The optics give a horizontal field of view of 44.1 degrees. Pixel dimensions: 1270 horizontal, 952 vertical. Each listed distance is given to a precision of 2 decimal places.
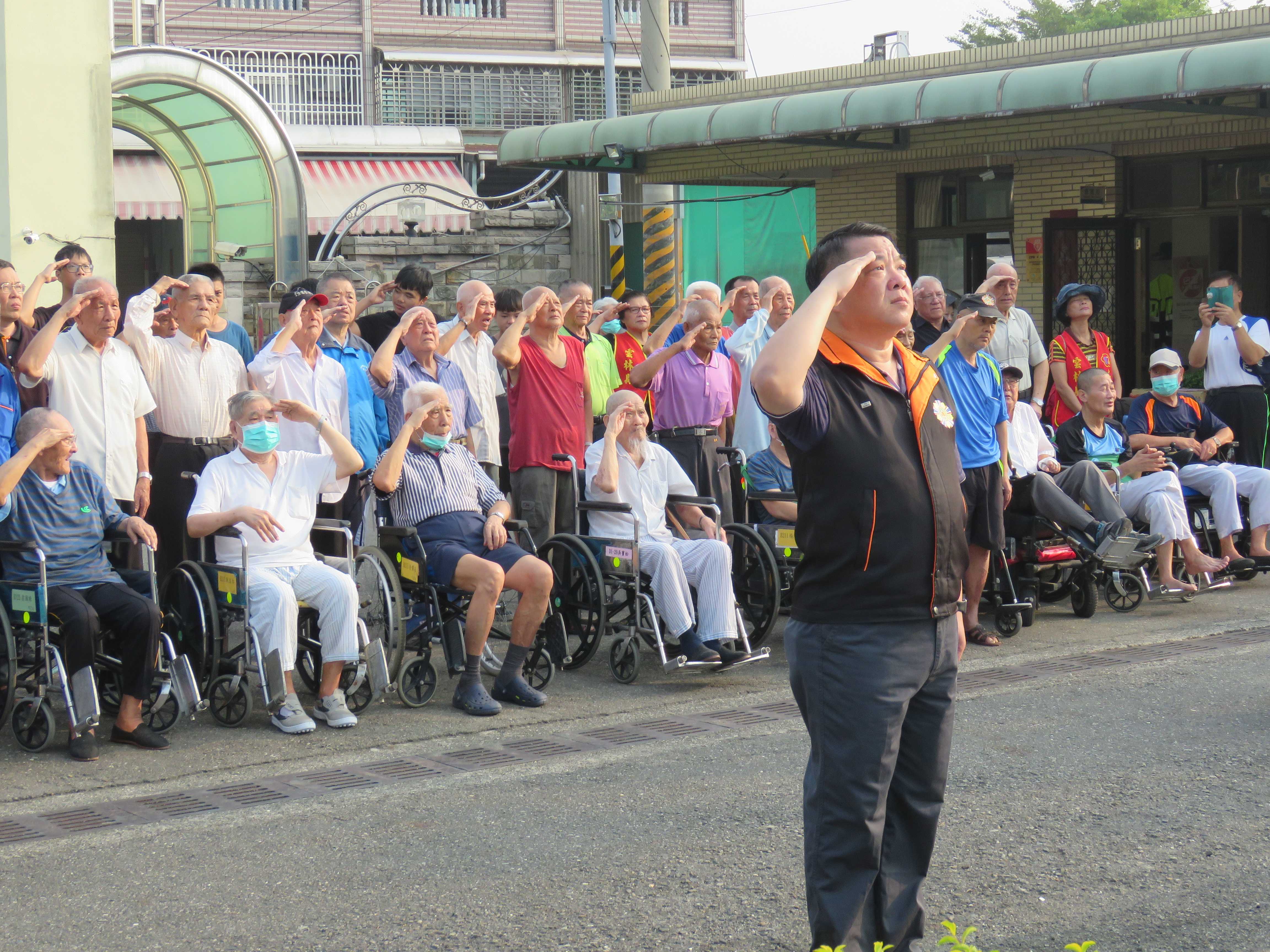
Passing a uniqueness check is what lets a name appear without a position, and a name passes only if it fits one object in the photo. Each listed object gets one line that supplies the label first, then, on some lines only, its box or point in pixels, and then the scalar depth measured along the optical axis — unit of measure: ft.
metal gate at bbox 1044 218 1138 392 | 53.98
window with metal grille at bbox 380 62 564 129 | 134.82
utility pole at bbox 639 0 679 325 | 67.51
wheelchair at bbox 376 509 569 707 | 23.61
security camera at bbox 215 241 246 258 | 58.75
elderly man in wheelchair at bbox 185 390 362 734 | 21.93
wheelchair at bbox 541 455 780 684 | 25.31
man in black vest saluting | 11.70
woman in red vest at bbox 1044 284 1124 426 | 35.55
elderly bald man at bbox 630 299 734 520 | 30.55
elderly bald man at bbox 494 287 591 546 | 28.94
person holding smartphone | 38.11
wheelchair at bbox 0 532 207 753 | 20.53
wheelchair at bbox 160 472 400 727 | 22.06
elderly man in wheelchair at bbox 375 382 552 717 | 23.48
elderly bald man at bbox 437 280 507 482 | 29.94
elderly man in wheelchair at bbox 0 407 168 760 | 20.85
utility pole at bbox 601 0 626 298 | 71.00
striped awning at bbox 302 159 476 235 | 84.53
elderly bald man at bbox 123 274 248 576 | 26.17
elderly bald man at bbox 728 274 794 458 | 31.94
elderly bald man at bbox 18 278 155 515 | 24.25
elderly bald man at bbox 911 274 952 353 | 30.86
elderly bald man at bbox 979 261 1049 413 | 35.94
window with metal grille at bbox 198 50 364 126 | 135.03
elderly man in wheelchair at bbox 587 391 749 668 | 25.25
